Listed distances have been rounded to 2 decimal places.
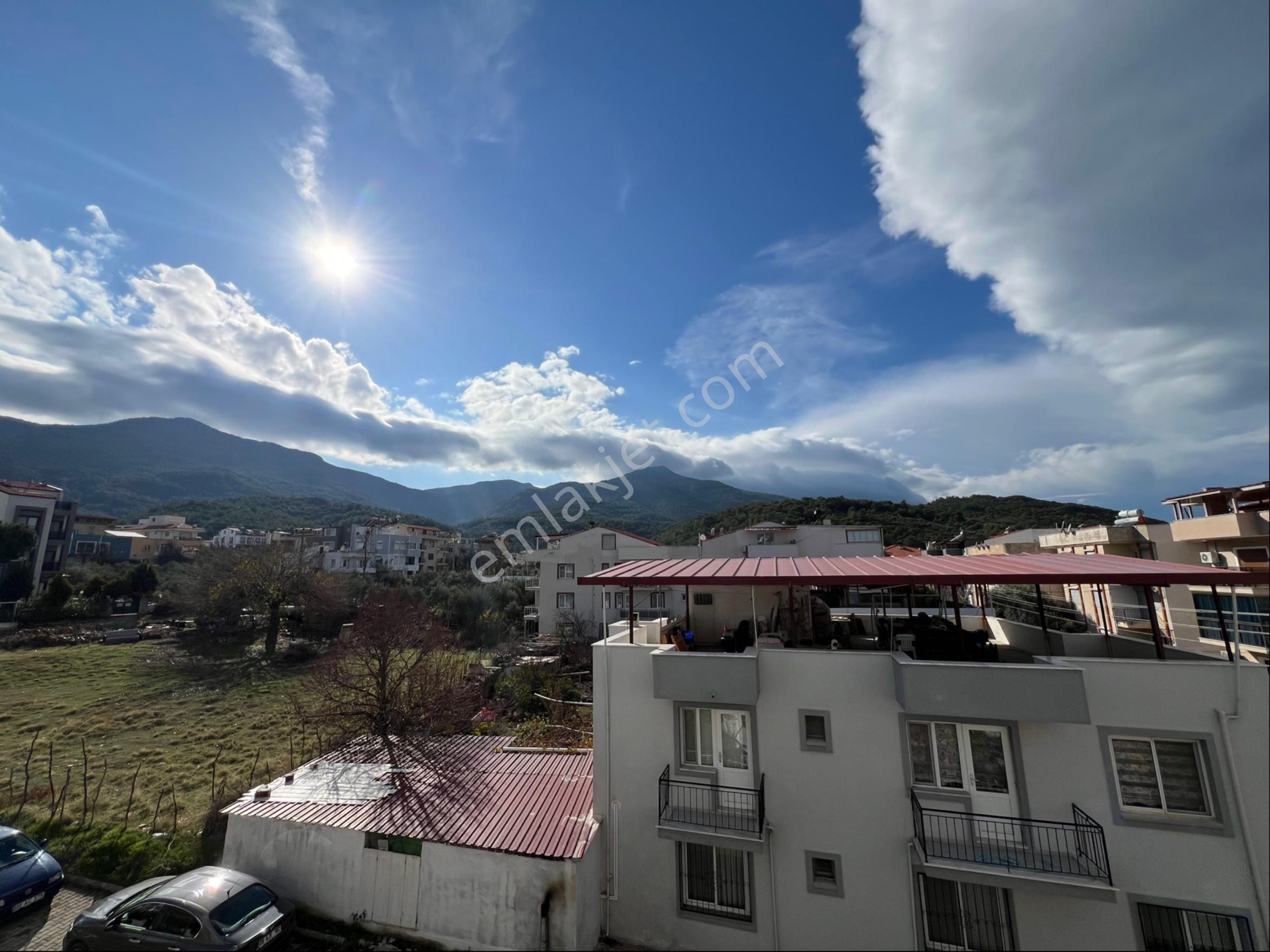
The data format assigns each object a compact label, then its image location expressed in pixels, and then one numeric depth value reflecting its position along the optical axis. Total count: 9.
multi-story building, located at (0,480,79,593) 47.09
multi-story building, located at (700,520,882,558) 35.19
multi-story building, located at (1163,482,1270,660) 9.61
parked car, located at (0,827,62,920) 8.73
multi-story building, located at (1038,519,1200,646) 16.02
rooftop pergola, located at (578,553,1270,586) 6.85
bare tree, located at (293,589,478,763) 15.82
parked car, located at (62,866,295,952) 7.45
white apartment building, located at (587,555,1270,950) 6.52
